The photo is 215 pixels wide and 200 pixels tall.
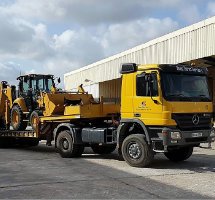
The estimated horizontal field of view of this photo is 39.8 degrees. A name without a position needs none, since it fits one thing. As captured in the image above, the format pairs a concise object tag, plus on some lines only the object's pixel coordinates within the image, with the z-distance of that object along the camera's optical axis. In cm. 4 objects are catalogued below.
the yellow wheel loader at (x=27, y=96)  1151
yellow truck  753
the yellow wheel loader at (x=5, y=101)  1227
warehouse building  1411
